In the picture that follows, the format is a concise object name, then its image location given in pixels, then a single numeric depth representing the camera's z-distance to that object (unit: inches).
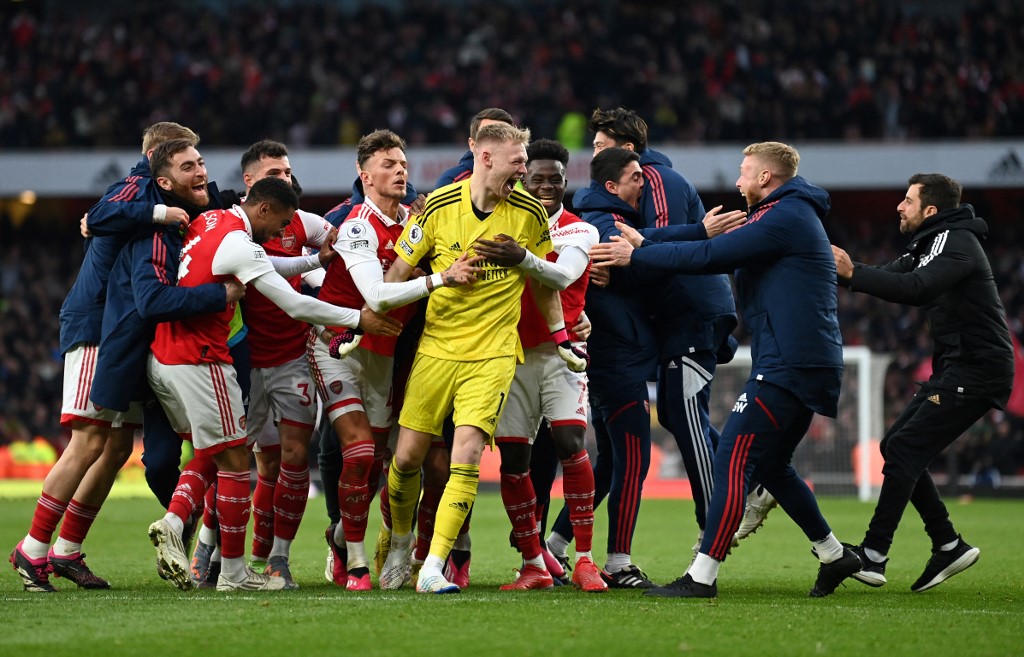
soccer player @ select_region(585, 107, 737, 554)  571.8
